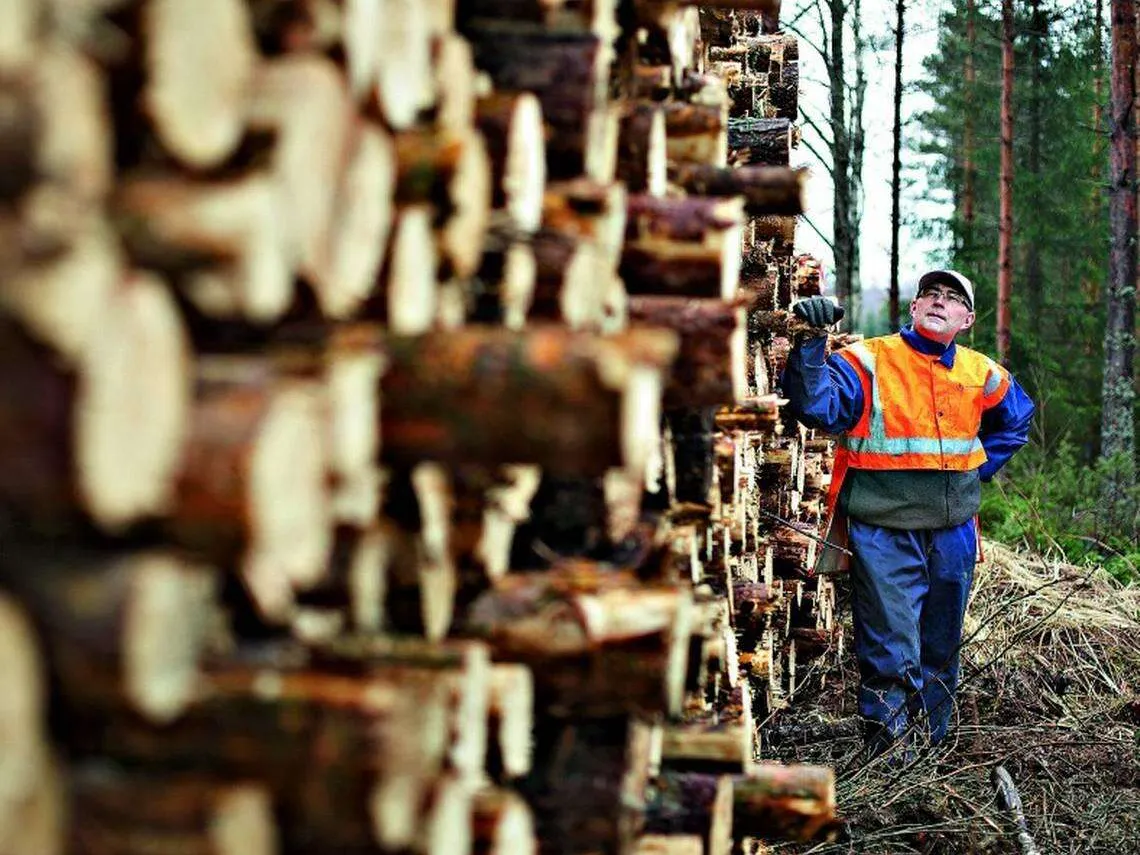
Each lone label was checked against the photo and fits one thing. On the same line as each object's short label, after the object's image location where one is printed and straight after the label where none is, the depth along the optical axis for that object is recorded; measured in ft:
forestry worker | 17.16
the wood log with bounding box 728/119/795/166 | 14.94
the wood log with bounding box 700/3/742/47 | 14.66
